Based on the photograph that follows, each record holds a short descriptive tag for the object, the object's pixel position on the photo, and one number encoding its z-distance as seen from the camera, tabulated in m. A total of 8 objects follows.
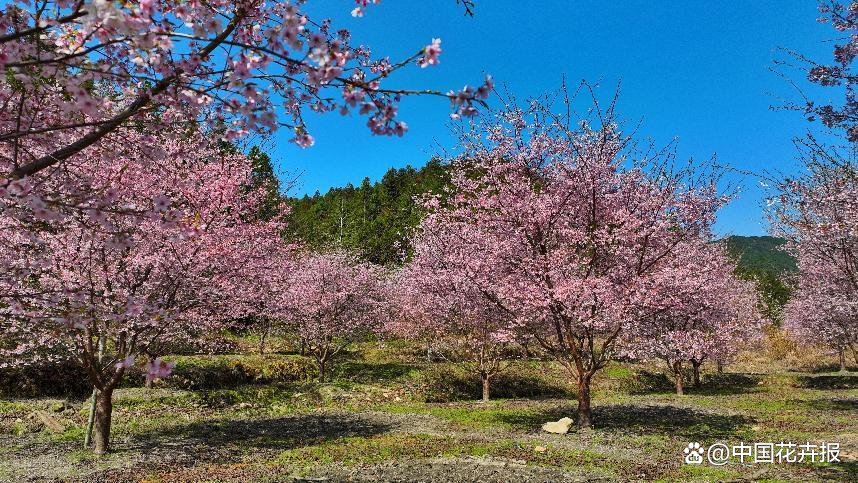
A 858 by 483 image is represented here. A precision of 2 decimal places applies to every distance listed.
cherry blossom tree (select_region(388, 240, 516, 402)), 15.21
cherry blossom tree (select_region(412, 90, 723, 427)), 13.36
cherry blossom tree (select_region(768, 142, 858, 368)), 10.65
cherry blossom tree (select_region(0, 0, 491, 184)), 3.20
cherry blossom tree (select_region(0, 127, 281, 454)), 10.98
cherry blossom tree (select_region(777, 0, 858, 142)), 8.10
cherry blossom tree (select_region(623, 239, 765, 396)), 13.90
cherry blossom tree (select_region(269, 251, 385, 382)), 25.23
